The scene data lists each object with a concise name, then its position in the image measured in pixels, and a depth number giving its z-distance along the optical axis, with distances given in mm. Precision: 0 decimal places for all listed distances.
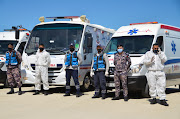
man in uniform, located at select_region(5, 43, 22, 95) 11797
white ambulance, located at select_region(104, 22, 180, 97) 10023
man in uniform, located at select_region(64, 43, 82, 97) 11062
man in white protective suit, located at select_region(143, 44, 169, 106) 8938
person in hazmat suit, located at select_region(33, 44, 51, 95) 11359
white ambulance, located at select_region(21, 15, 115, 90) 11672
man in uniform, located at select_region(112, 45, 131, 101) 9875
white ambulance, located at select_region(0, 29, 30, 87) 14203
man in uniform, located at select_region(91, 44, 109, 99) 10359
